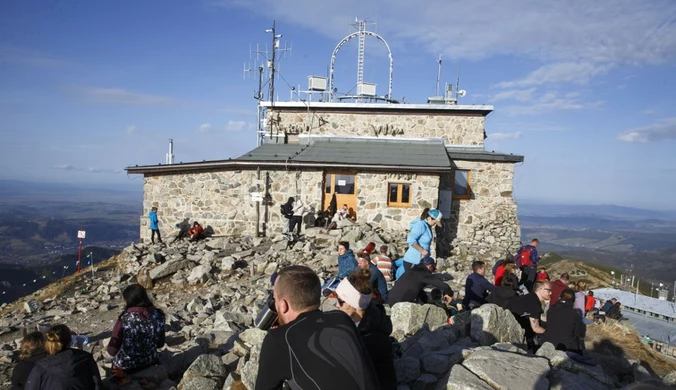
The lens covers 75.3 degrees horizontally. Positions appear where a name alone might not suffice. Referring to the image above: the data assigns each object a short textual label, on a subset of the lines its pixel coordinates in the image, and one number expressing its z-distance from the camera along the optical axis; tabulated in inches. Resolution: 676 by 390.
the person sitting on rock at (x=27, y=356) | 162.7
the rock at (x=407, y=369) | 184.5
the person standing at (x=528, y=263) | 438.3
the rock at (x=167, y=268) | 494.0
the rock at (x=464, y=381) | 159.3
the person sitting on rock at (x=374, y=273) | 292.8
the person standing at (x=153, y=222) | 607.5
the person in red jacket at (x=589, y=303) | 417.3
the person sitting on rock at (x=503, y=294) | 271.3
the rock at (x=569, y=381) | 174.7
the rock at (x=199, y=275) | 474.0
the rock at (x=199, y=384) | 179.2
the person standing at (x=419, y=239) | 340.2
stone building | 629.3
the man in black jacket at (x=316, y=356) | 95.1
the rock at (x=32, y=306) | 443.8
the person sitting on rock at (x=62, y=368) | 148.6
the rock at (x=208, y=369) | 185.6
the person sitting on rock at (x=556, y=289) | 303.7
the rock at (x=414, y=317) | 251.1
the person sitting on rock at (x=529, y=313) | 257.9
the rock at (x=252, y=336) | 208.6
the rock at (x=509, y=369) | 164.4
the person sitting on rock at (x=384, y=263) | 375.6
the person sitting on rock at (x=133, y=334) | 195.0
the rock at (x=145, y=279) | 491.2
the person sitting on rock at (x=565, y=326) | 233.0
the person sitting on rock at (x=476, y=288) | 302.7
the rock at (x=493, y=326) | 235.3
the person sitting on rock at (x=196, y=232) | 625.3
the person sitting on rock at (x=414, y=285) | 295.0
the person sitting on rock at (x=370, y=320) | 142.5
